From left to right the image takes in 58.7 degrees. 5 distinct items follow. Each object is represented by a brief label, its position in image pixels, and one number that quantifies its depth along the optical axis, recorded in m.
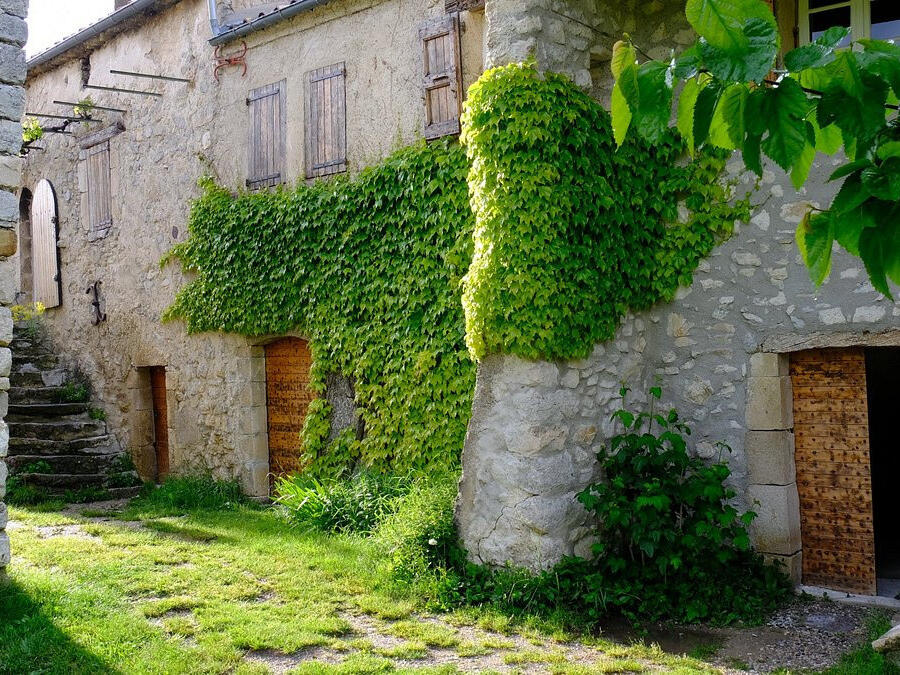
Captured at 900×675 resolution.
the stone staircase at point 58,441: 9.18
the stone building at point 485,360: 5.27
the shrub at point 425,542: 5.36
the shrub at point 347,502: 6.61
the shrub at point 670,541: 4.96
